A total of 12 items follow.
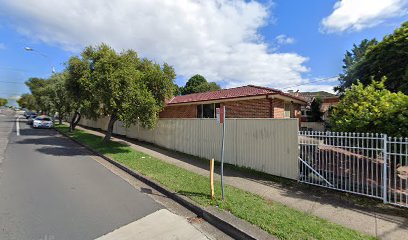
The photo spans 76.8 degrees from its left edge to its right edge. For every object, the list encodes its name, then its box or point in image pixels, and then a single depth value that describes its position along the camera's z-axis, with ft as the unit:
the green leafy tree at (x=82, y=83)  44.88
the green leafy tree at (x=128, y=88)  40.45
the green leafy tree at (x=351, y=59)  52.80
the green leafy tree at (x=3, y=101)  422.29
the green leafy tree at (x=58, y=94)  74.56
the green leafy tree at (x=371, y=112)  20.35
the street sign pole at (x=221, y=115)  19.50
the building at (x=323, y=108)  106.59
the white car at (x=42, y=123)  89.40
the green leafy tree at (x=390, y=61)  39.33
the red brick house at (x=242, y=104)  45.11
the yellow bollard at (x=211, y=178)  19.05
